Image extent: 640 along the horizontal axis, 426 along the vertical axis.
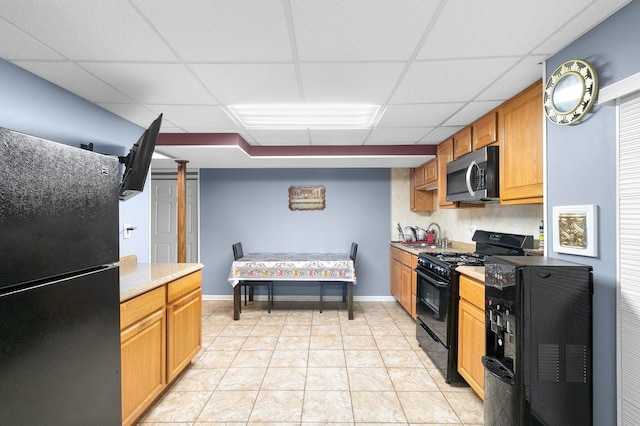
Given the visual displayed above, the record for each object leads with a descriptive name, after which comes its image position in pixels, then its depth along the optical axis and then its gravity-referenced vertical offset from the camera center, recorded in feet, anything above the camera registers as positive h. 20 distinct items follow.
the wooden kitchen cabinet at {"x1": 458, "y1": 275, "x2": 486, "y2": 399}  7.00 -2.99
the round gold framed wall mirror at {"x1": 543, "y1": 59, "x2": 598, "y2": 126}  4.97 +2.06
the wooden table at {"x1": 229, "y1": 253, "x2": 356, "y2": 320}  13.37 -2.66
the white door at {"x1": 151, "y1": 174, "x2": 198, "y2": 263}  17.47 -0.38
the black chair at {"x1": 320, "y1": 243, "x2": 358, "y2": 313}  14.91 -3.82
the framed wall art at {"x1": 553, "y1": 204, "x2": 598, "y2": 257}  4.91 -0.34
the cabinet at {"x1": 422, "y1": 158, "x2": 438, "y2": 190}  13.14 +1.65
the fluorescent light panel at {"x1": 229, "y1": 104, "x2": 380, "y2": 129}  9.03 +3.02
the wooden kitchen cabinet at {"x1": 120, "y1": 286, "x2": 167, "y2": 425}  5.75 -2.92
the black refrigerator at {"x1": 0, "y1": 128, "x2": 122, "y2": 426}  3.04 -0.85
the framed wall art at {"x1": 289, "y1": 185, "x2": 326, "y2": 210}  16.62 +0.76
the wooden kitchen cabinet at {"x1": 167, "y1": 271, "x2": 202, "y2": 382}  7.53 -2.98
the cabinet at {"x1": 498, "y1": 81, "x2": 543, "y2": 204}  6.70 +1.48
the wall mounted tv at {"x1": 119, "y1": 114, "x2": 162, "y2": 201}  6.84 +1.18
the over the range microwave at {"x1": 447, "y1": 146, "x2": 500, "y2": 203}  8.27 +1.01
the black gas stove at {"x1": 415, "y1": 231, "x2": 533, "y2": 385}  8.30 -2.46
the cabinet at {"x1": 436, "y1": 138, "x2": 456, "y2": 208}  11.48 +1.72
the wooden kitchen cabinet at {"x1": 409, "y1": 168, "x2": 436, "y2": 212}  15.84 +0.54
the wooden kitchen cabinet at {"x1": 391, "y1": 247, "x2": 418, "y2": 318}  12.46 -3.07
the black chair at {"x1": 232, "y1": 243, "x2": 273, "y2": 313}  14.30 -3.39
